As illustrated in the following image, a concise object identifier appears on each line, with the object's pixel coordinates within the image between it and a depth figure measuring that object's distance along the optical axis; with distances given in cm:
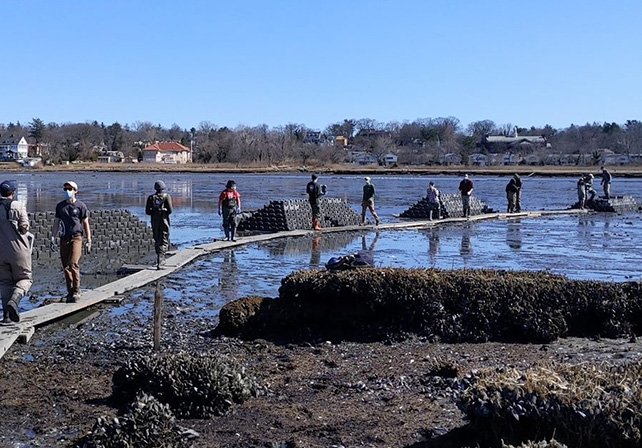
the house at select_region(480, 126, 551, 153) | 17100
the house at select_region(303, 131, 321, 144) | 18469
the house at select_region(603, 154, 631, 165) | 15525
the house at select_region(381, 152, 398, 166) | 15925
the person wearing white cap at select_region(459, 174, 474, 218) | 2962
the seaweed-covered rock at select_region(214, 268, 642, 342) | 986
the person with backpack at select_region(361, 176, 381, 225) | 2698
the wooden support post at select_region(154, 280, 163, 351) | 838
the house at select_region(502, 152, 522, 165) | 15898
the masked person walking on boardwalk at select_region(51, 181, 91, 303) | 1140
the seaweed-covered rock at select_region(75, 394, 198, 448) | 560
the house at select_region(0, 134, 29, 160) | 16162
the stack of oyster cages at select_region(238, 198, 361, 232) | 2519
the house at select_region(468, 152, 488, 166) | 15688
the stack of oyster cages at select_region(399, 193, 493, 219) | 3145
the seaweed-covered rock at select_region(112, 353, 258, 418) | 673
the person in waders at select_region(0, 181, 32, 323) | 966
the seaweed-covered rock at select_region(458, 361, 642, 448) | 490
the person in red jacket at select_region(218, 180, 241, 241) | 2016
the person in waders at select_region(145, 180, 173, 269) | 1531
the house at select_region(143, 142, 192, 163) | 16012
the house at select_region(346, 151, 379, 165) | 16288
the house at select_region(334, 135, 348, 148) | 18458
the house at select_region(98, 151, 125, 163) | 15748
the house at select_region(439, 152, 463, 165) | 15438
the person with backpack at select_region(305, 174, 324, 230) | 2384
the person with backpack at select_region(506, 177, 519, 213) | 3494
